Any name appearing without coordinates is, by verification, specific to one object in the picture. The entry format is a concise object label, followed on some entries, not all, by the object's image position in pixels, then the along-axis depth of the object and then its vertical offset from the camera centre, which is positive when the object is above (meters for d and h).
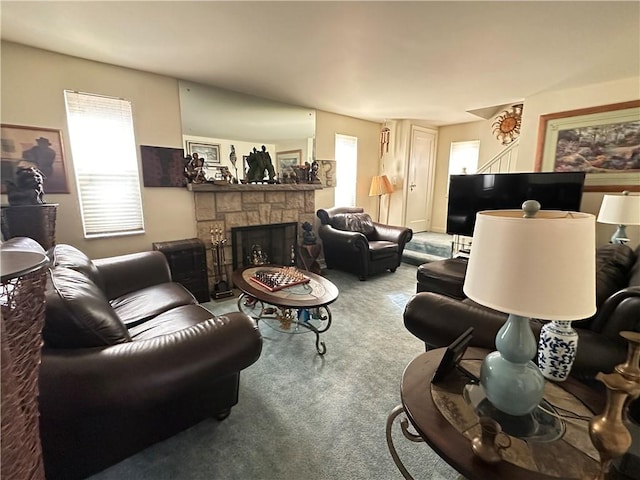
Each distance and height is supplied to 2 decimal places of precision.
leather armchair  3.83 -0.76
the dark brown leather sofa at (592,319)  1.08 -0.59
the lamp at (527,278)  0.68 -0.22
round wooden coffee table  2.10 -0.82
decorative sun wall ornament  4.36 +1.02
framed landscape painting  2.88 +0.50
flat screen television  2.99 -0.03
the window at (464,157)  5.52 +0.64
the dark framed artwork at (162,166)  2.97 +0.22
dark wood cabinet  3.01 -0.82
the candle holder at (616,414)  0.57 -0.45
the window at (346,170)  4.88 +0.32
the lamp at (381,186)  5.11 +0.04
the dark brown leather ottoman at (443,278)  2.60 -0.83
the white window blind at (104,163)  2.63 +0.23
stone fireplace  3.38 -0.28
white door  5.45 +0.20
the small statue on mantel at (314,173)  4.25 +0.22
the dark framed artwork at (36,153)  2.32 +0.28
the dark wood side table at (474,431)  0.71 -0.69
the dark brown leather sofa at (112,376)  0.99 -0.70
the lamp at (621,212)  2.58 -0.20
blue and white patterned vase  0.99 -0.56
